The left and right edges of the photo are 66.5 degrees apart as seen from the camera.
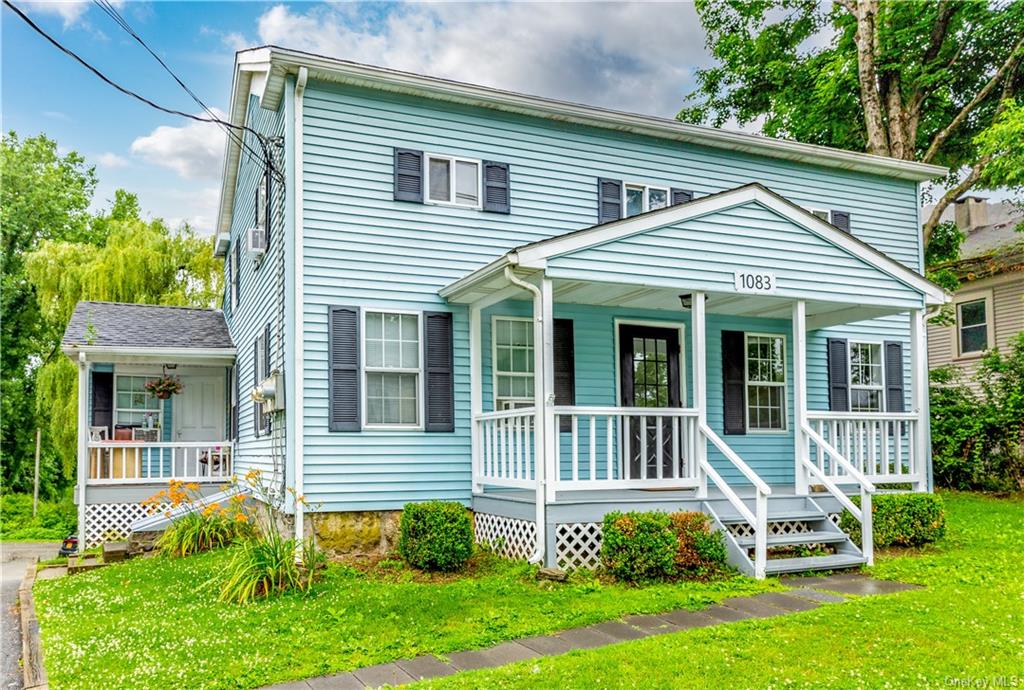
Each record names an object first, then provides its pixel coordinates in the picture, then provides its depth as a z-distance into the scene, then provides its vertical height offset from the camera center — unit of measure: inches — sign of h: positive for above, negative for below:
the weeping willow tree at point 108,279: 665.6 +109.2
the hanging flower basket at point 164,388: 523.5 +4.7
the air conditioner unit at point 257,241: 417.7 +81.9
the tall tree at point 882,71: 672.4 +294.7
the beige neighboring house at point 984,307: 746.8 +78.4
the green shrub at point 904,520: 361.1 -62.0
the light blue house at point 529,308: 333.7 +41.1
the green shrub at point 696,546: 302.4 -61.5
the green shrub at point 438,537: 322.0 -60.3
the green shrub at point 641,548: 293.3 -59.9
